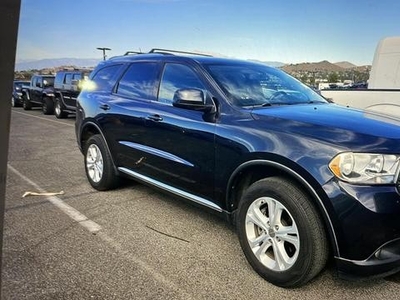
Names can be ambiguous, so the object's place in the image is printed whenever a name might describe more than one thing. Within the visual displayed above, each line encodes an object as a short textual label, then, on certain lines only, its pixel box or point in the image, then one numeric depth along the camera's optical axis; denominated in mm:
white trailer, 5465
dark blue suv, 2568
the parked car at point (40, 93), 18031
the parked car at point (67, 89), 15188
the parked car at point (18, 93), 22777
